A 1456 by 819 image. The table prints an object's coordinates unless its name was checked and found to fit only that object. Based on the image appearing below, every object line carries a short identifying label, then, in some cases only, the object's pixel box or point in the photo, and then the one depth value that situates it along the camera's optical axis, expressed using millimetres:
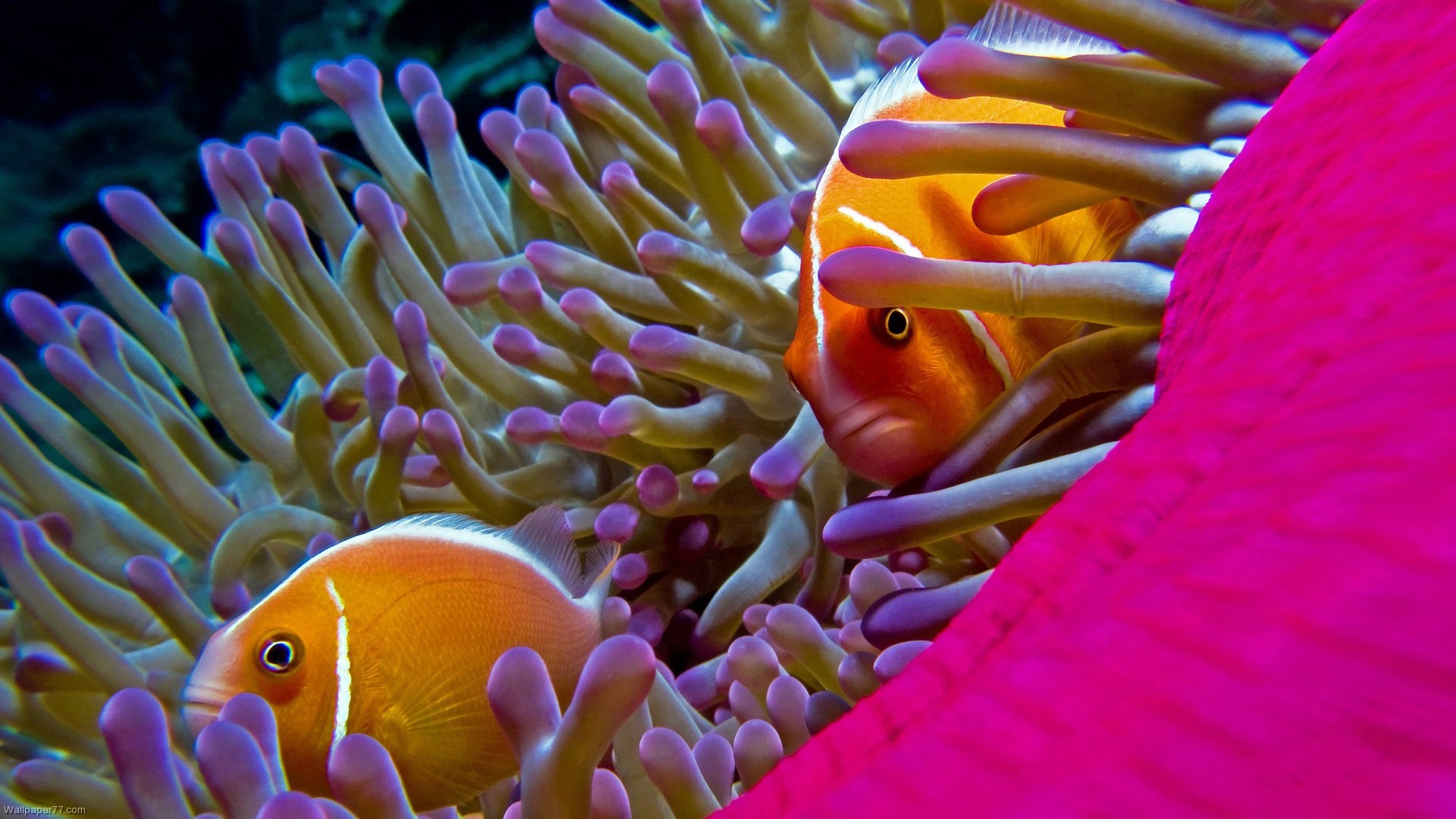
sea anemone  340
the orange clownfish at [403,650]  382
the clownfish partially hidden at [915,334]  351
